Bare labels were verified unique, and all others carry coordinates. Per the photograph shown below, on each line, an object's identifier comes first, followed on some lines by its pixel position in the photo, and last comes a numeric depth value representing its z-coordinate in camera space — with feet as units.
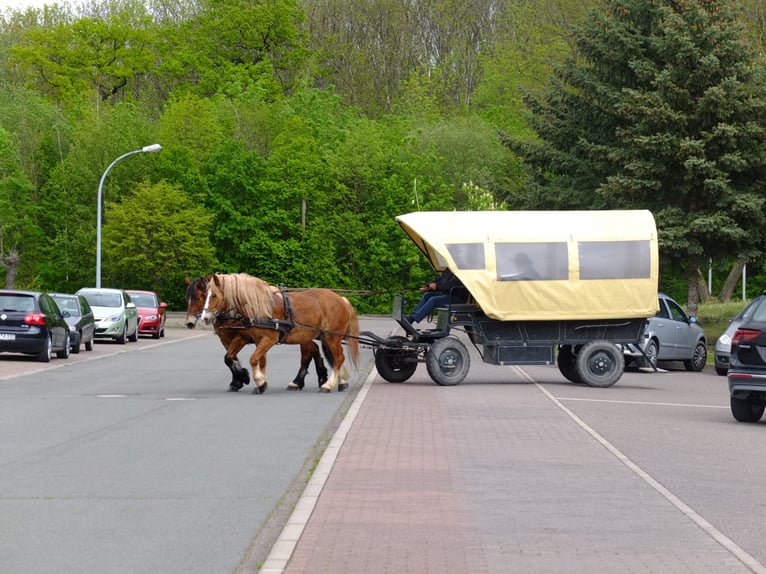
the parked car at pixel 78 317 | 113.19
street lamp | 162.83
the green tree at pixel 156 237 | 229.66
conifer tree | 126.31
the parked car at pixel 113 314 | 135.44
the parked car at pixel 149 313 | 153.38
